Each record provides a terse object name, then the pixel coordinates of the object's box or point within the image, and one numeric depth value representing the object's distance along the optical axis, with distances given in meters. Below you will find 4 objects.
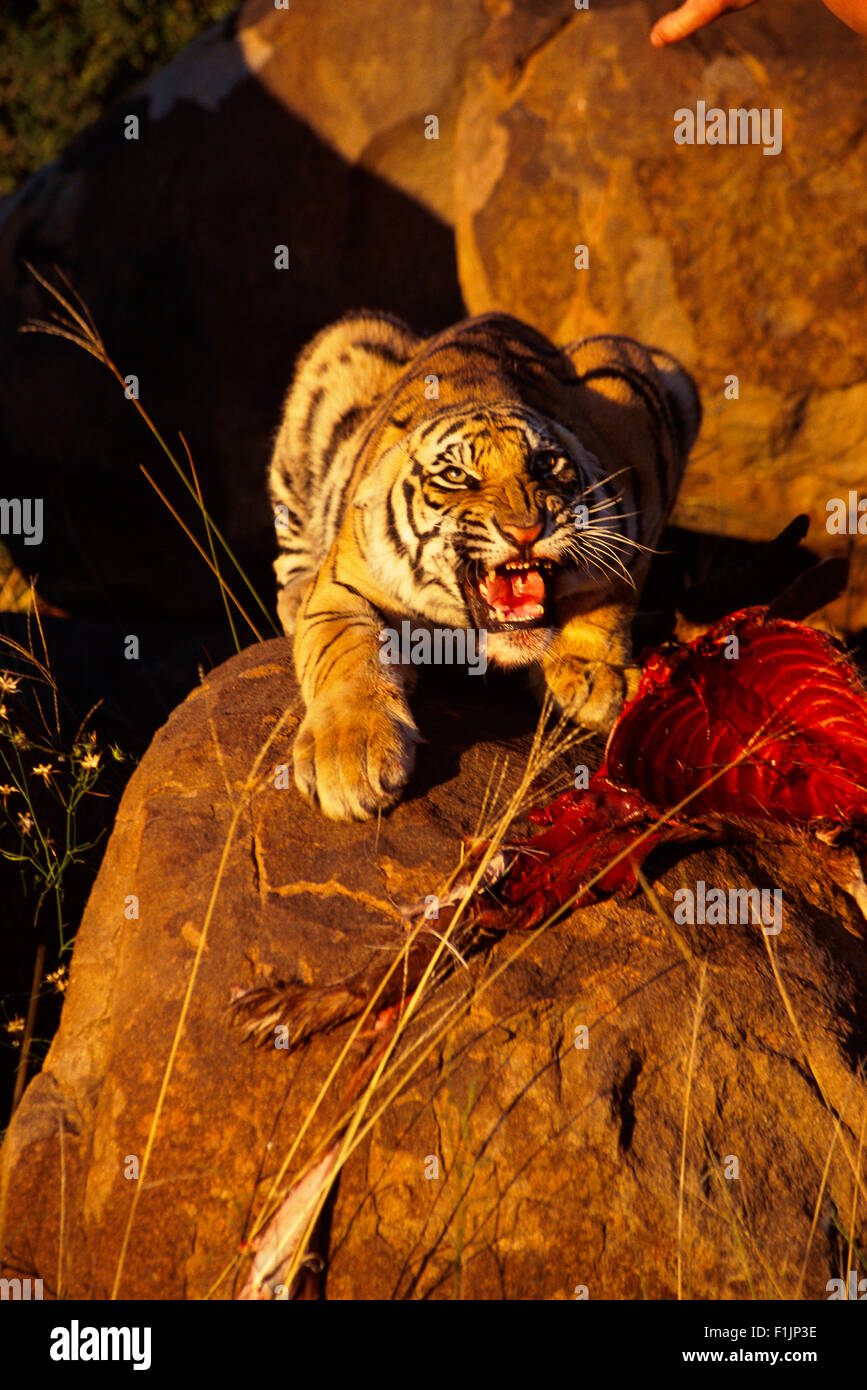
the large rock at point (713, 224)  5.45
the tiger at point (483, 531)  3.15
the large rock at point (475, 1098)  2.18
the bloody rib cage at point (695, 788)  2.48
